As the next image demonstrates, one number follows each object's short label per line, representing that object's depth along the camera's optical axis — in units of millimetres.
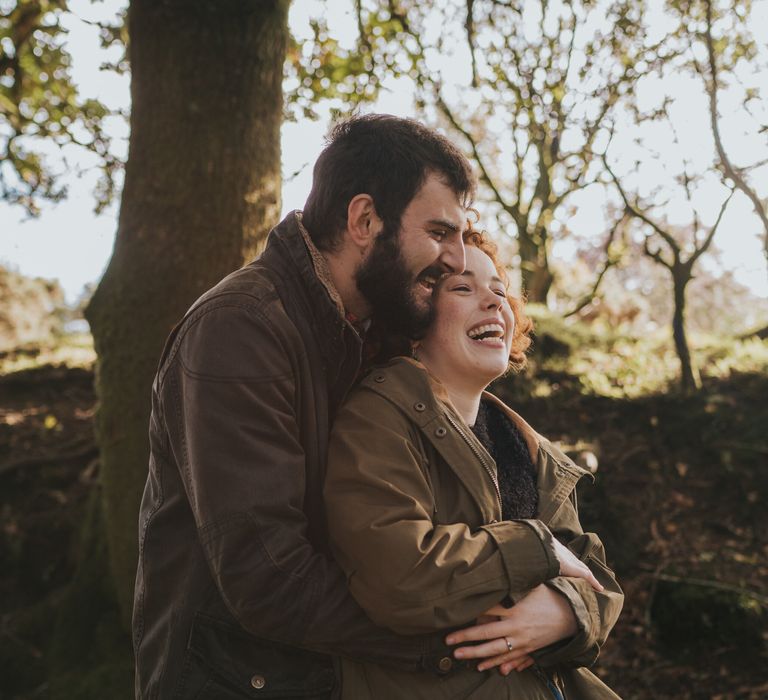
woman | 2018
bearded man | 1984
